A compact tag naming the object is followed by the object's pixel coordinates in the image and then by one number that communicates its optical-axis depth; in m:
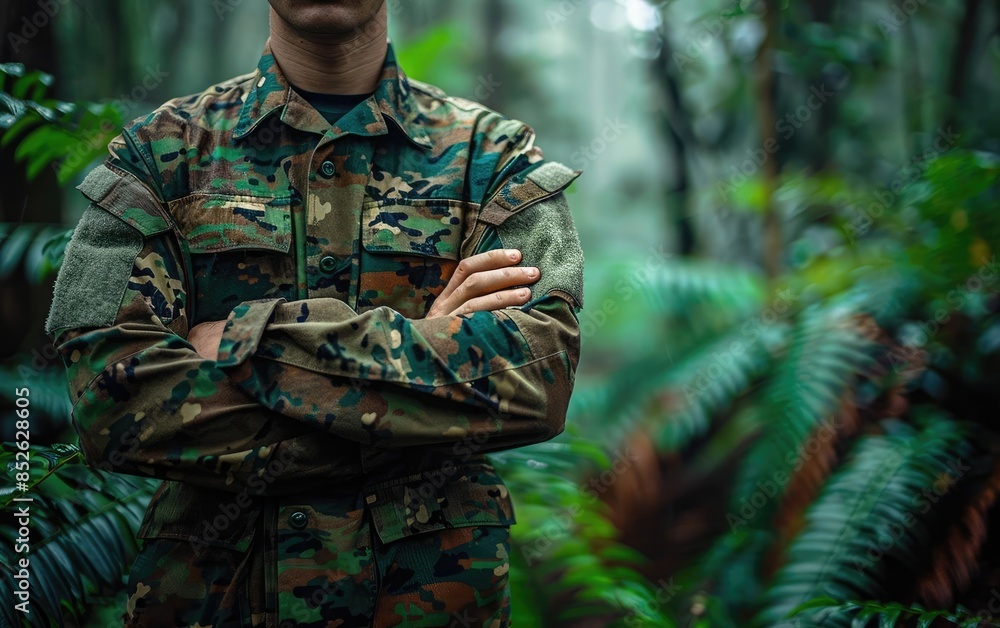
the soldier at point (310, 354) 1.47
